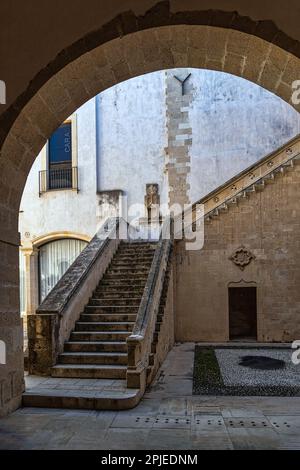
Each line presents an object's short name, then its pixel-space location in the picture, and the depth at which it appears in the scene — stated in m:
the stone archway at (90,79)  3.99
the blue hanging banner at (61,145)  15.93
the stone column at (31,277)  15.99
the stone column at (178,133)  14.77
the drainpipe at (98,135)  15.52
